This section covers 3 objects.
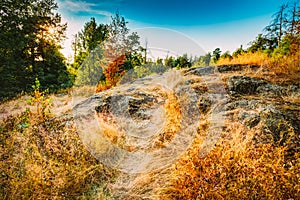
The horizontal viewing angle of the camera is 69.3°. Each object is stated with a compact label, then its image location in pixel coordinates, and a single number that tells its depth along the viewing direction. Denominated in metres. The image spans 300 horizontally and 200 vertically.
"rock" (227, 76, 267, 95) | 4.34
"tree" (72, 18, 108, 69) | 16.33
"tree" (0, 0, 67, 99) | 13.22
